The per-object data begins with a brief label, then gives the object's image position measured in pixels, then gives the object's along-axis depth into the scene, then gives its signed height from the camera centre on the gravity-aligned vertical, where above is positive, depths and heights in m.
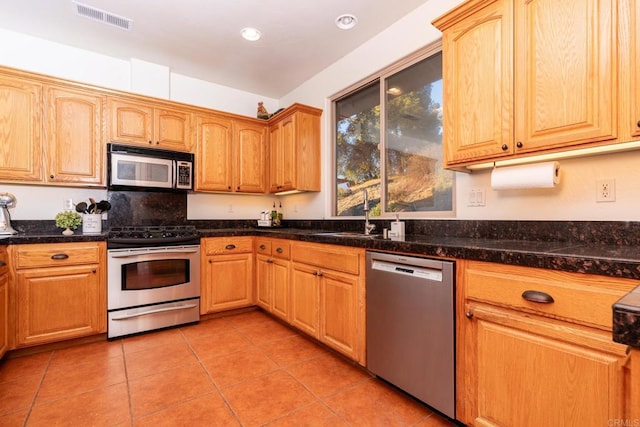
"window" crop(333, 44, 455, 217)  2.41 +0.64
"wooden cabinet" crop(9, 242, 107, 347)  2.34 -0.62
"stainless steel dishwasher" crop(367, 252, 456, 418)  1.52 -0.61
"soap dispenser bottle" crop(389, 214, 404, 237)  2.22 -0.11
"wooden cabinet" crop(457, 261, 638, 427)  1.07 -0.53
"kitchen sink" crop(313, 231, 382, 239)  2.90 -0.18
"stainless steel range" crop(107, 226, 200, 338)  2.65 -0.60
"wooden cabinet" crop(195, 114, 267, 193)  3.46 +0.71
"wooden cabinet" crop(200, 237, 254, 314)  3.10 -0.63
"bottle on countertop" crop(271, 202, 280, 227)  3.93 -0.08
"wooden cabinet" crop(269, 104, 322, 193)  3.42 +0.75
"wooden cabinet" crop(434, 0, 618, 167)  1.32 +0.68
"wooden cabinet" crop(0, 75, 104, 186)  2.57 +0.72
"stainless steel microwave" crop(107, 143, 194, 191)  2.93 +0.46
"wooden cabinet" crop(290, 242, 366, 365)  2.04 -0.61
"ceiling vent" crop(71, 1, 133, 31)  2.44 +1.64
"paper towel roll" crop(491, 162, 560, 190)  1.54 +0.20
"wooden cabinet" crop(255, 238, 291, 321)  2.81 -0.61
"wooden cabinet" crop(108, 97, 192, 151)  3.00 +0.92
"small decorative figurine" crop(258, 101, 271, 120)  3.95 +1.30
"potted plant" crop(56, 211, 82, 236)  2.69 -0.06
